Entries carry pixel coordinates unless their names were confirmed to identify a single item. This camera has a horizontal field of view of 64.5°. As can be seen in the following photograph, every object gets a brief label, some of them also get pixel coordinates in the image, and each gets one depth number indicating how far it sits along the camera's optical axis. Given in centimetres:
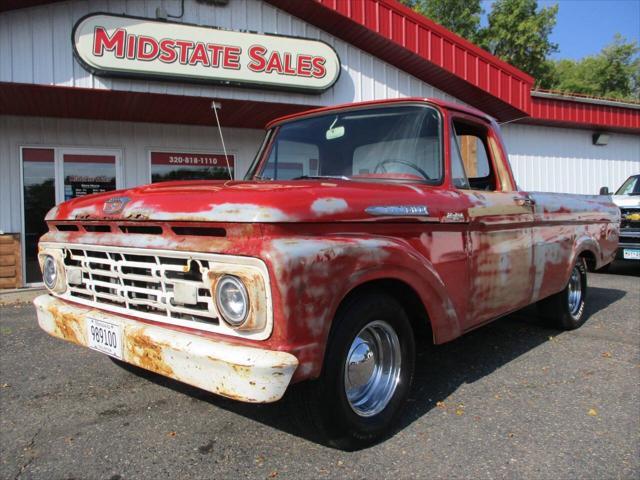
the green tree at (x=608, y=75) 4156
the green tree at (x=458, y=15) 3472
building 676
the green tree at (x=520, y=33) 3216
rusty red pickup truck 217
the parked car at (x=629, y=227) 867
